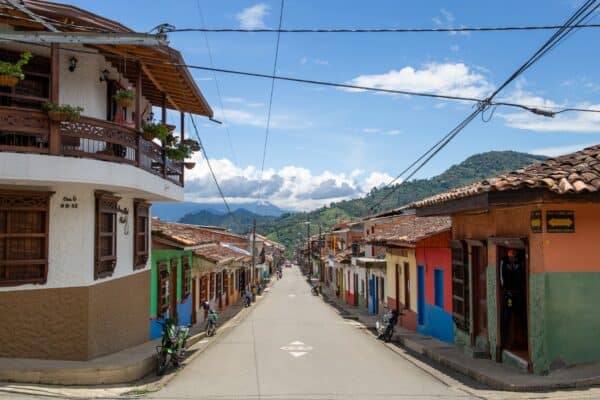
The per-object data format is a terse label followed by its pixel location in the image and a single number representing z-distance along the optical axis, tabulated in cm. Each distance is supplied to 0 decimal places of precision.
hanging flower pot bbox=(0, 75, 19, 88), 1014
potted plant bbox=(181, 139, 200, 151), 1596
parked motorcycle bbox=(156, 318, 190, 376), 1254
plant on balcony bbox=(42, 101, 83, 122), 1048
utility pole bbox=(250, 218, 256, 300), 4778
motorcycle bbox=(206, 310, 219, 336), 2098
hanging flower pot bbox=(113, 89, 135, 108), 1236
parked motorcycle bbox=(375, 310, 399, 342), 1873
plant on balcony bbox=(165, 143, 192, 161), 1510
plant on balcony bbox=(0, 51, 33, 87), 1008
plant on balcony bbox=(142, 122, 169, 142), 1317
